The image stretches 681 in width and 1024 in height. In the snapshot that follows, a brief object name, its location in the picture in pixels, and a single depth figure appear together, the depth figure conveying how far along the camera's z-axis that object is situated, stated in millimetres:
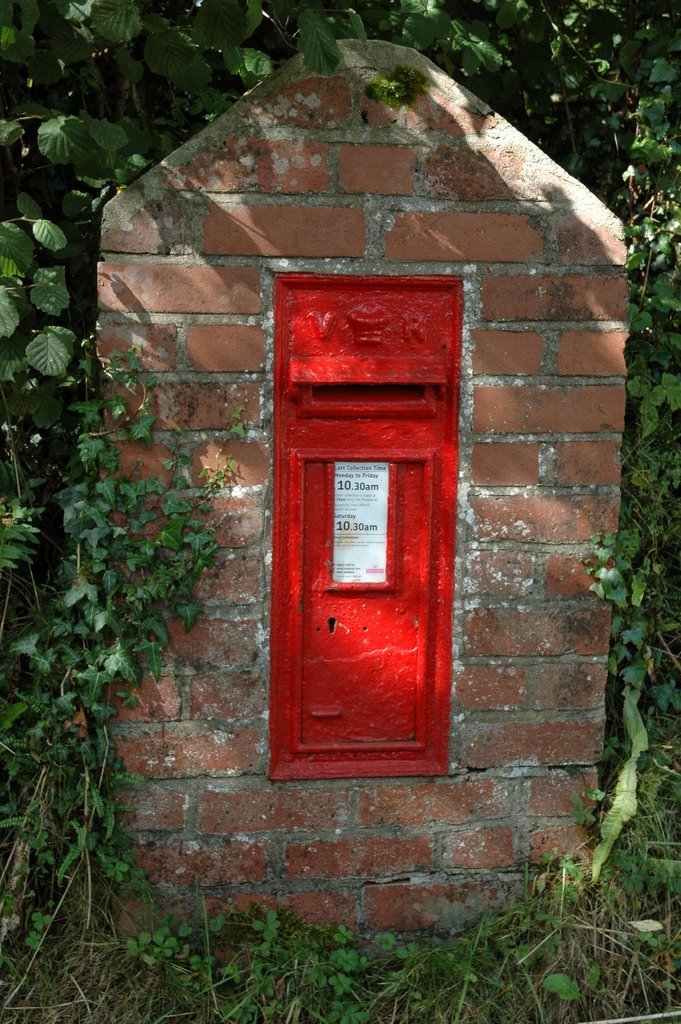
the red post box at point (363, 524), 2098
